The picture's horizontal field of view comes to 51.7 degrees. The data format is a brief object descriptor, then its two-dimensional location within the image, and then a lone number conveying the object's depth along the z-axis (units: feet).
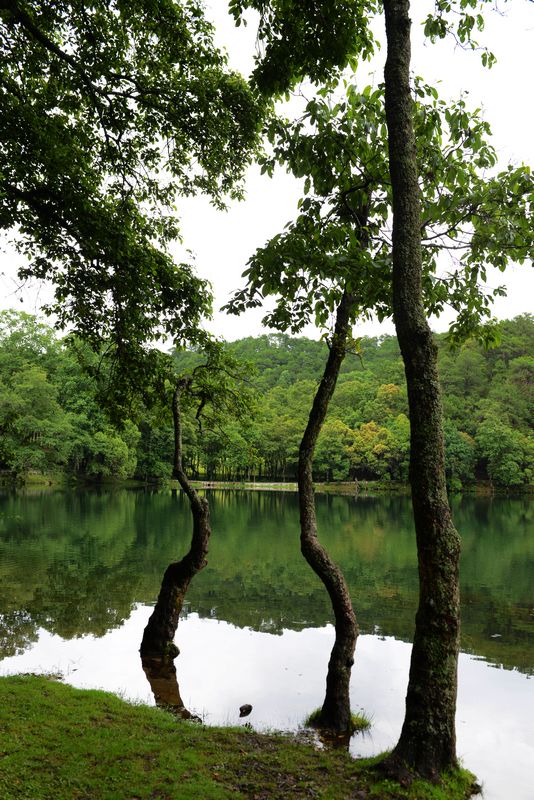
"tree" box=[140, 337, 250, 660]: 32.27
